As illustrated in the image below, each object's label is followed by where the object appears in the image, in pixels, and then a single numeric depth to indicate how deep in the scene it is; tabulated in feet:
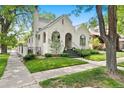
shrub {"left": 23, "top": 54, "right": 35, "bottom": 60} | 22.38
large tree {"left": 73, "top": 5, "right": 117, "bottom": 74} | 12.28
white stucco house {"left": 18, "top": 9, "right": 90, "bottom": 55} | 26.64
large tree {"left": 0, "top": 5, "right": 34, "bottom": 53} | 32.79
